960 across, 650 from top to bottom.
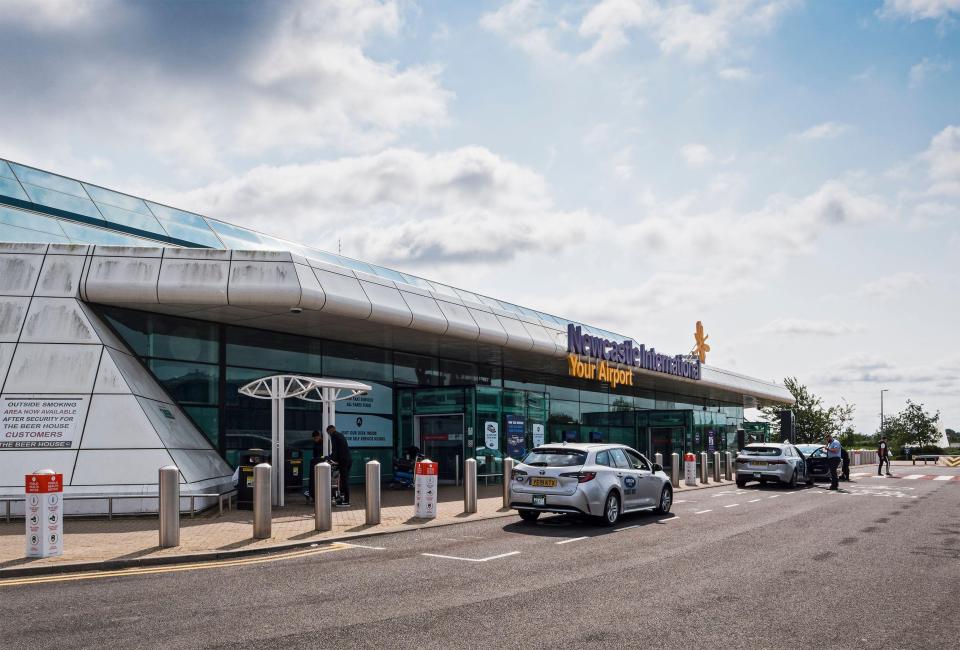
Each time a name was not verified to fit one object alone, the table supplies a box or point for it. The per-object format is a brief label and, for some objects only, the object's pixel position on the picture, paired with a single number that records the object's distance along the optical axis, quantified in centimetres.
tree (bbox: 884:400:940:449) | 8588
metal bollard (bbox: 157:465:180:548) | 1072
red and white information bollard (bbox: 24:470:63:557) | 991
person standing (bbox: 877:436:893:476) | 3496
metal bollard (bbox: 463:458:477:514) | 1570
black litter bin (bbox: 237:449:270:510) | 1584
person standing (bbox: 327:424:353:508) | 1656
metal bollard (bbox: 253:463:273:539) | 1147
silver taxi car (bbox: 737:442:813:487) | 2419
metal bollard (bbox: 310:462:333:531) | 1243
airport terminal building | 1537
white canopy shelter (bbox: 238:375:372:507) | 1596
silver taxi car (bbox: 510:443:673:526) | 1338
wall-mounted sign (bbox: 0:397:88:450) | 1477
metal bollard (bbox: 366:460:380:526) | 1348
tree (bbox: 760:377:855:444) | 6469
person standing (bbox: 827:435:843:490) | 2409
